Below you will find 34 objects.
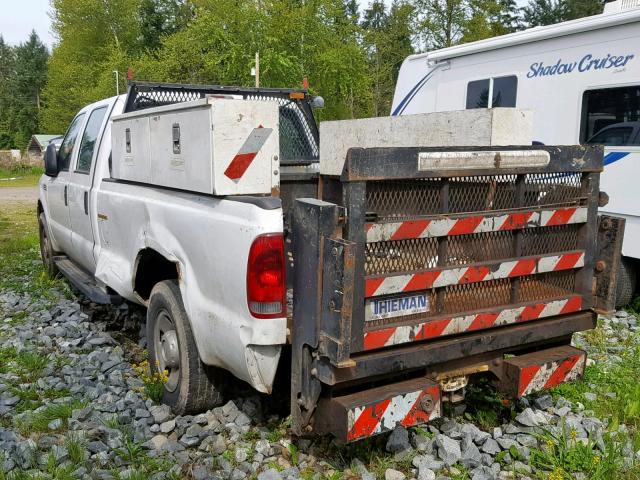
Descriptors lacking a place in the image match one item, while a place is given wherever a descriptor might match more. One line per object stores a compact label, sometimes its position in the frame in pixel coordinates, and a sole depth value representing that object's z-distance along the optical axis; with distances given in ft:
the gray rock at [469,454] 10.92
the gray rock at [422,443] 11.37
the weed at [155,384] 13.17
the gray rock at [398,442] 11.28
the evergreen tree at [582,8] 119.04
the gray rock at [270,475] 10.39
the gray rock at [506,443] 11.48
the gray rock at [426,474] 10.49
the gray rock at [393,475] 10.50
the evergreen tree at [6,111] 258.37
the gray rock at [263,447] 11.29
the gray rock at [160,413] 12.55
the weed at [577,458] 10.55
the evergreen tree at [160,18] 153.69
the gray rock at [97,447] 11.21
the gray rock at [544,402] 13.11
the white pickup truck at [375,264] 9.24
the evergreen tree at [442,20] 98.43
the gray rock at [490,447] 11.37
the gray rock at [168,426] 12.17
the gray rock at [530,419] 12.19
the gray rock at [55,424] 12.12
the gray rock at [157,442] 11.60
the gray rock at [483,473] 10.44
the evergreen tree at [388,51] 103.91
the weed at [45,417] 12.25
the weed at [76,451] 10.89
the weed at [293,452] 11.09
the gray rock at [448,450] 11.02
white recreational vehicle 19.94
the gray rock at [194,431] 11.87
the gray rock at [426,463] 10.77
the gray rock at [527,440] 11.64
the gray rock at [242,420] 12.21
